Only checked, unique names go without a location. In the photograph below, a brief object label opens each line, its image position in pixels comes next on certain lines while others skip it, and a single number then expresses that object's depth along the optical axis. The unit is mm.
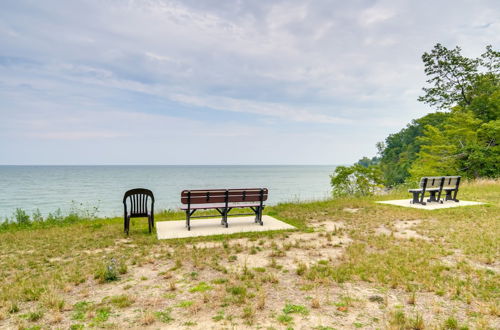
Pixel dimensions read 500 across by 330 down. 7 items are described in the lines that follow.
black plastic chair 7012
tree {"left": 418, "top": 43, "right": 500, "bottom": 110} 27594
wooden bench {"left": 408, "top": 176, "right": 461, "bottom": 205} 10562
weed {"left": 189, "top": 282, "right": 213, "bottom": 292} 3646
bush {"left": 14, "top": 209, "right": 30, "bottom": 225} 9733
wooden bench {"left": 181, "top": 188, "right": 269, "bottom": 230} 7316
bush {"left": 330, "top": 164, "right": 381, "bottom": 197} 20766
